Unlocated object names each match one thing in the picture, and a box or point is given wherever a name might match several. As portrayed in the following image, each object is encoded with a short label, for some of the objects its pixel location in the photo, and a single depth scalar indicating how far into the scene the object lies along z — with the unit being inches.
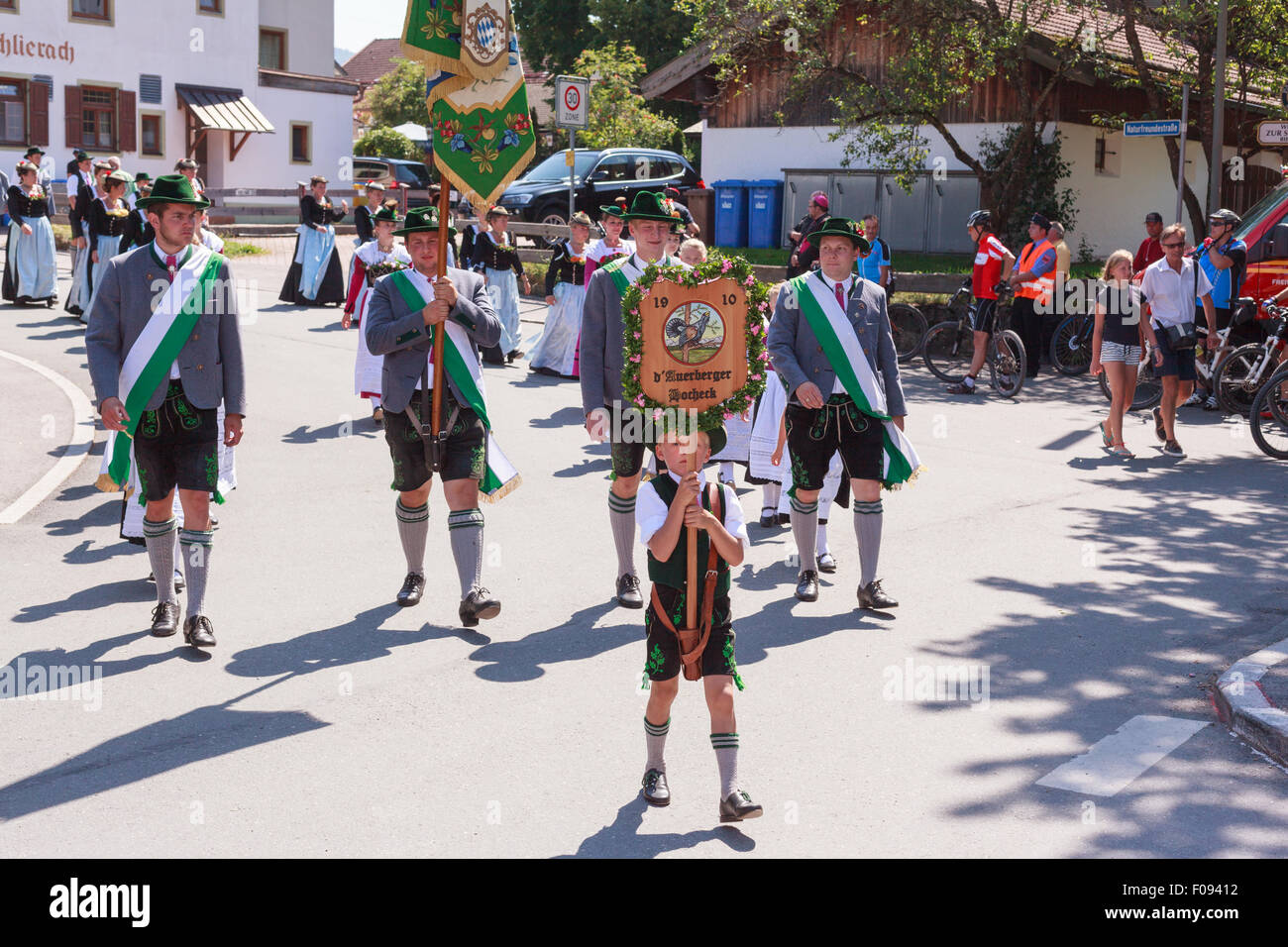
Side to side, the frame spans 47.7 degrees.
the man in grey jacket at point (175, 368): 261.9
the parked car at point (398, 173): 1487.5
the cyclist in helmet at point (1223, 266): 586.6
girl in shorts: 472.7
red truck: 598.2
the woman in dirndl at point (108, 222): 608.4
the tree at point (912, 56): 785.6
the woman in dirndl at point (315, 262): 821.2
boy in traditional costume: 189.6
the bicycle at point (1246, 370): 531.5
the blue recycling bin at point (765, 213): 1141.1
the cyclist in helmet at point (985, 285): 607.8
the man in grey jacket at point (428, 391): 278.1
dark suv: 1120.8
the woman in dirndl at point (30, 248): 749.9
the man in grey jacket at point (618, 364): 290.8
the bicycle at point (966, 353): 600.7
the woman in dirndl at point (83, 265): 681.0
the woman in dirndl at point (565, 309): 610.2
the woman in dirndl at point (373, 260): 492.7
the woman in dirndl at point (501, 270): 645.9
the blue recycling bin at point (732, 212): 1155.6
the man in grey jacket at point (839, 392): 296.2
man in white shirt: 484.1
